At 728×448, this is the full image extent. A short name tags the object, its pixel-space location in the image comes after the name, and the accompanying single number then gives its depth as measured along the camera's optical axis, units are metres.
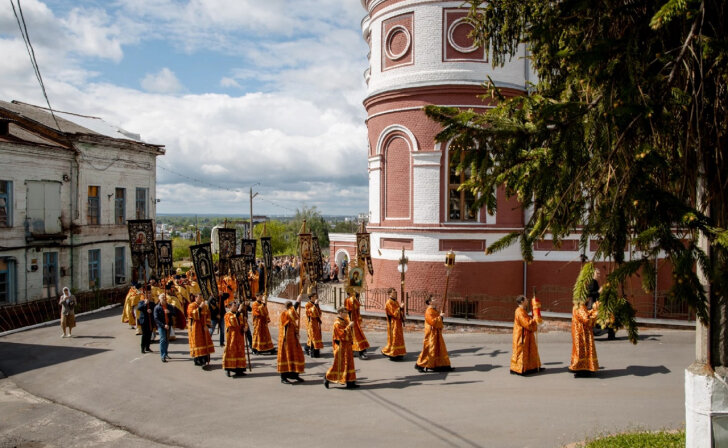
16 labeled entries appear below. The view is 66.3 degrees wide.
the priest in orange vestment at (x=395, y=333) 13.42
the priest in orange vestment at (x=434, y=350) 12.27
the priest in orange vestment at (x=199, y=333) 13.16
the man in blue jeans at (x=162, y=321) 13.54
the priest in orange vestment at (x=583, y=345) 11.45
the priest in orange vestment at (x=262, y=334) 14.28
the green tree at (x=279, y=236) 67.06
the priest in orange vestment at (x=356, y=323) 13.88
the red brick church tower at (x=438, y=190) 18.81
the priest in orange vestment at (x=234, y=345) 12.21
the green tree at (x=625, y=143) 5.00
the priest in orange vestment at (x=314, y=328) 13.22
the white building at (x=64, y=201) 22.67
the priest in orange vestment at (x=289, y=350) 11.67
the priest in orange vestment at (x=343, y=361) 11.14
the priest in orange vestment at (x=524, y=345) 11.65
